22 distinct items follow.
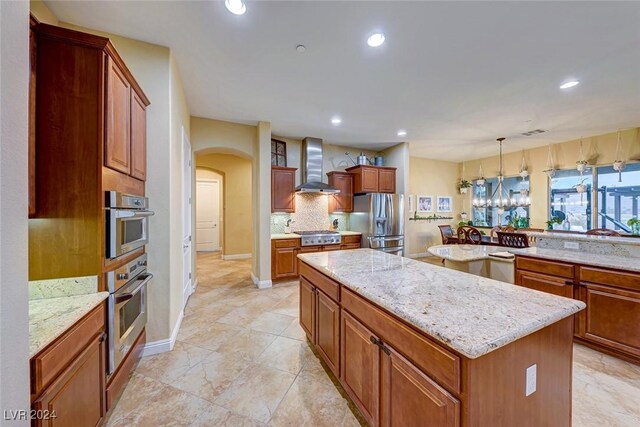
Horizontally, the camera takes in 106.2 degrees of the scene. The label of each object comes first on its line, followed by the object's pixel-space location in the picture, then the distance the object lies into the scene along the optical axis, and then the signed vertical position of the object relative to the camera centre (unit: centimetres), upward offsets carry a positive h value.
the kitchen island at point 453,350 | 86 -59
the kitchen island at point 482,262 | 291 -62
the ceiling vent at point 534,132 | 465 +159
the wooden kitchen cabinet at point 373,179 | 515 +74
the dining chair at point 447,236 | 555 -56
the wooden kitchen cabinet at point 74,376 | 95 -75
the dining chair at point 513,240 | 365 -44
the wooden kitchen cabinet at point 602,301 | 206 -81
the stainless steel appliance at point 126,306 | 154 -68
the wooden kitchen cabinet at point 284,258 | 431 -83
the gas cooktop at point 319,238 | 450 -49
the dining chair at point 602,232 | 370 -33
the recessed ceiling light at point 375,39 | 210 +155
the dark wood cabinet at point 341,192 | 528 +46
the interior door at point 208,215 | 743 -7
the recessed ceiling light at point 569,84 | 287 +156
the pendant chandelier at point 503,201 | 550 +28
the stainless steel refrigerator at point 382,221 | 495 -18
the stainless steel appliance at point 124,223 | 151 -7
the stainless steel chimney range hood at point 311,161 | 504 +108
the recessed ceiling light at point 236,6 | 176 +155
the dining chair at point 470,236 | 493 -50
